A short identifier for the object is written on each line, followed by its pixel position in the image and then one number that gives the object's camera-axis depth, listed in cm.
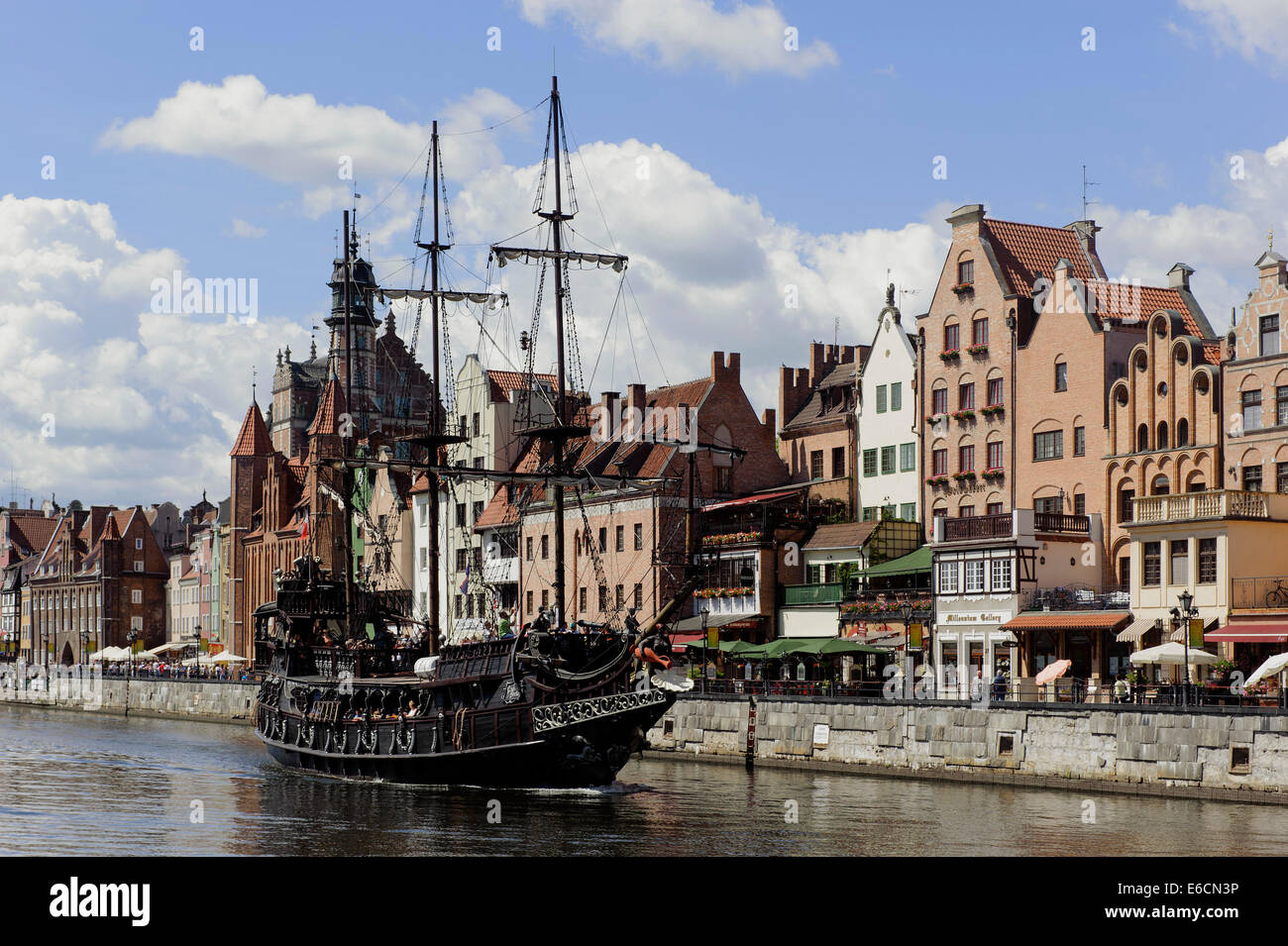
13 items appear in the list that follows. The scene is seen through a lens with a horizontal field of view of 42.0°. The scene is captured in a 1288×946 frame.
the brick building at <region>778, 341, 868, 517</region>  7881
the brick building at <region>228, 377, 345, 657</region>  11844
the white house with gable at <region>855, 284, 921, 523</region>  7438
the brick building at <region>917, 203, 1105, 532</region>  6844
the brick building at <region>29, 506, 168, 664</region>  15938
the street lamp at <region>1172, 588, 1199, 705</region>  4712
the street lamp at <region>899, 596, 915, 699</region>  6638
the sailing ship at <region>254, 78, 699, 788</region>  5006
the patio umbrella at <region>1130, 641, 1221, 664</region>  4841
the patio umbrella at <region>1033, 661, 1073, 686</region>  5347
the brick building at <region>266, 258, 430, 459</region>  16788
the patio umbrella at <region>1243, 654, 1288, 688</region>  4641
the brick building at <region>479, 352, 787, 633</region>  8000
